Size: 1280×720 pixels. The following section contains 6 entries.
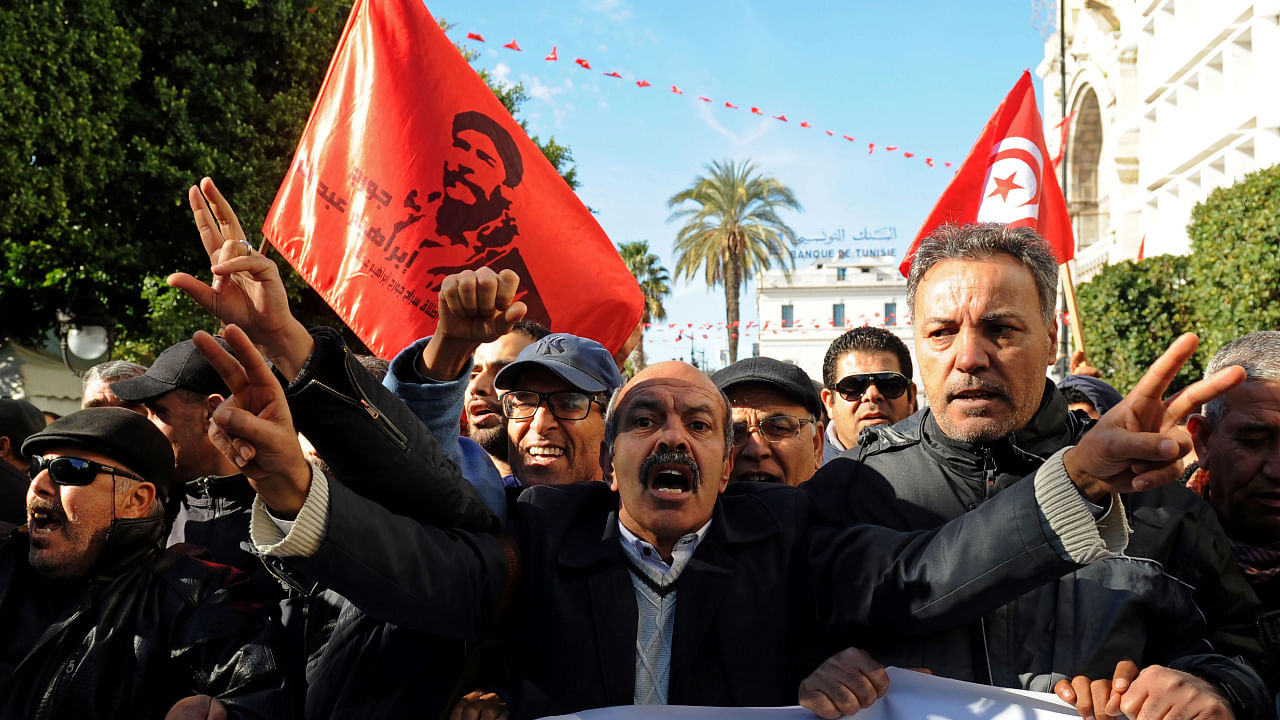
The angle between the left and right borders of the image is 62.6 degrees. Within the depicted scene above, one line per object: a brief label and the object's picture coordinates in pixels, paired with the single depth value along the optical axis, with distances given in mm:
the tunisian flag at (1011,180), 6672
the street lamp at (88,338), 8875
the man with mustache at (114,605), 2533
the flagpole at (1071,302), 6438
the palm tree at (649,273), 54031
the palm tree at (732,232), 43000
